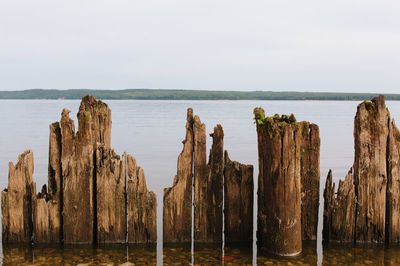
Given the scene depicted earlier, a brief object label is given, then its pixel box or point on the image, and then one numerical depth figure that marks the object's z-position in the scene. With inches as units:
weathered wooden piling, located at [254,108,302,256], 259.8
